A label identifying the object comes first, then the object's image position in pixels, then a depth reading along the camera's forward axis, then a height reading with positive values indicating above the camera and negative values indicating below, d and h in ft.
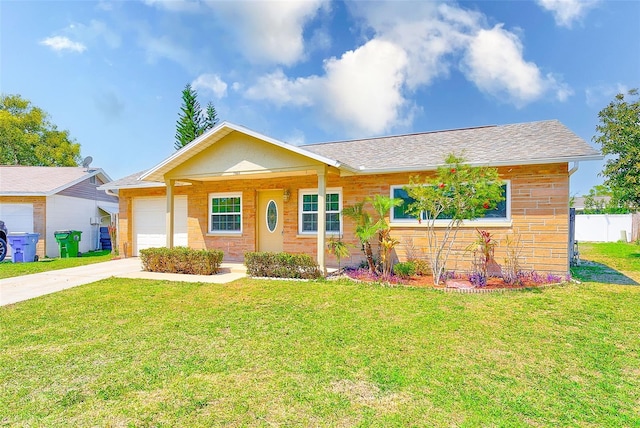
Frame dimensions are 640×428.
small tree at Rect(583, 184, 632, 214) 62.28 +2.13
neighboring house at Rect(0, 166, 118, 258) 51.08 +1.07
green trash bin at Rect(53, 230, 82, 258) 49.26 -4.91
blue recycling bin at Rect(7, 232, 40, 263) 44.96 -5.07
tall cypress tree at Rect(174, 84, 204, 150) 95.55 +25.90
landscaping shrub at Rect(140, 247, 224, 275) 31.78 -5.01
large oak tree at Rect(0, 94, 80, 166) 109.60 +24.37
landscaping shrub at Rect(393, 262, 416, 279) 28.94 -5.24
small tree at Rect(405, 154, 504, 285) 25.04 +1.35
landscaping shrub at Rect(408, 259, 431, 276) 31.17 -5.37
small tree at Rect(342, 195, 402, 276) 28.07 -1.63
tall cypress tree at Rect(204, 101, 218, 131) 99.41 +28.01
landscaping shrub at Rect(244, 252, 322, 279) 29.27 -5.03
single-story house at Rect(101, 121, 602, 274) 27.94 +2.31
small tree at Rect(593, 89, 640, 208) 46.55 +9.76
